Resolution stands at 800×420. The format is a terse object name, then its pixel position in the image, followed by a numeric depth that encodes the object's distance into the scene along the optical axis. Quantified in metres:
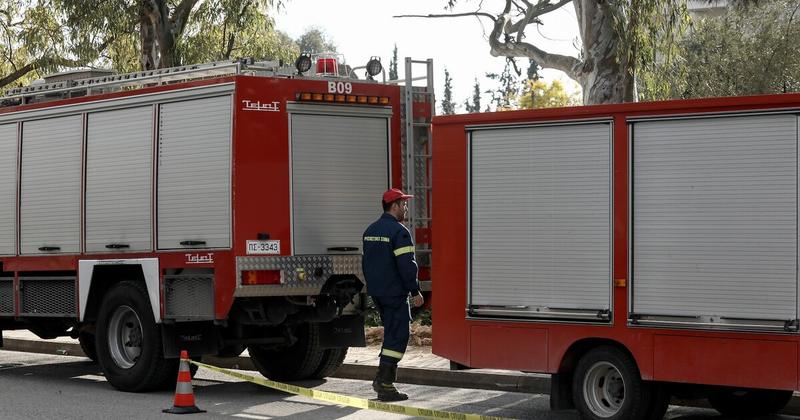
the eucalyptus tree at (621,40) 18.72
